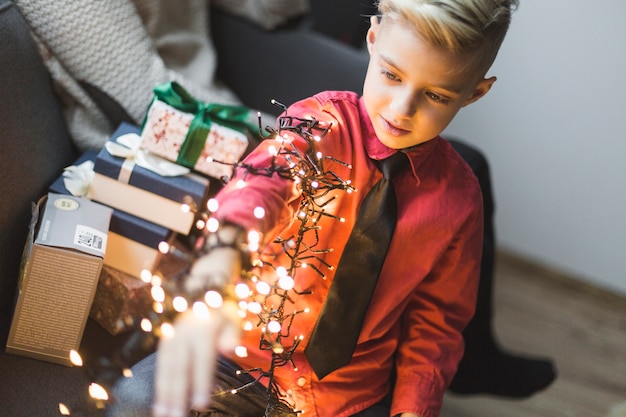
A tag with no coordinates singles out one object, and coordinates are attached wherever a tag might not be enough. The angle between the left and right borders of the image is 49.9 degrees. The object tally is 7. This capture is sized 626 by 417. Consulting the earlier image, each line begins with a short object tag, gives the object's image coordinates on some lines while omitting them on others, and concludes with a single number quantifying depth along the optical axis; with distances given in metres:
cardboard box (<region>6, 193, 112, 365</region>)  1.02
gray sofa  1.04
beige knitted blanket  1.23
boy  0.84
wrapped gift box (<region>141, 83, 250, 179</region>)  1.18
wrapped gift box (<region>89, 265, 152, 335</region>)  1.15
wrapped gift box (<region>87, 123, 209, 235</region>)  1.15
